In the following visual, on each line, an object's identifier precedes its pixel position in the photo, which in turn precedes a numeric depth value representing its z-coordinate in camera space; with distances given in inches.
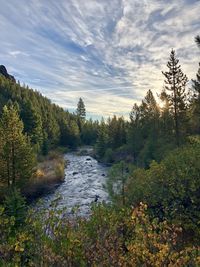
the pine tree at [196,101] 744.4
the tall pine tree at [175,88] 902.4
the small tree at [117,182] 400.7
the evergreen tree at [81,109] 3711.8
